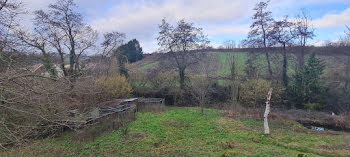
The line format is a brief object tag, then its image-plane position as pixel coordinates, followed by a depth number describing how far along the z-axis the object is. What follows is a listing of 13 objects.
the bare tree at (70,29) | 14.82
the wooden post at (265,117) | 10.30
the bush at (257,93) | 16.20
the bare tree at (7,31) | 5.37
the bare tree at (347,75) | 16.52
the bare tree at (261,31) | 19.42
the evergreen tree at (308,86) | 16.91
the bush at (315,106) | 16.44
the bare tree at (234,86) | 16.88
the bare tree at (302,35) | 19.23
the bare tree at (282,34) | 18.78
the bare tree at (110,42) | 20.40
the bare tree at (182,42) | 22.48
